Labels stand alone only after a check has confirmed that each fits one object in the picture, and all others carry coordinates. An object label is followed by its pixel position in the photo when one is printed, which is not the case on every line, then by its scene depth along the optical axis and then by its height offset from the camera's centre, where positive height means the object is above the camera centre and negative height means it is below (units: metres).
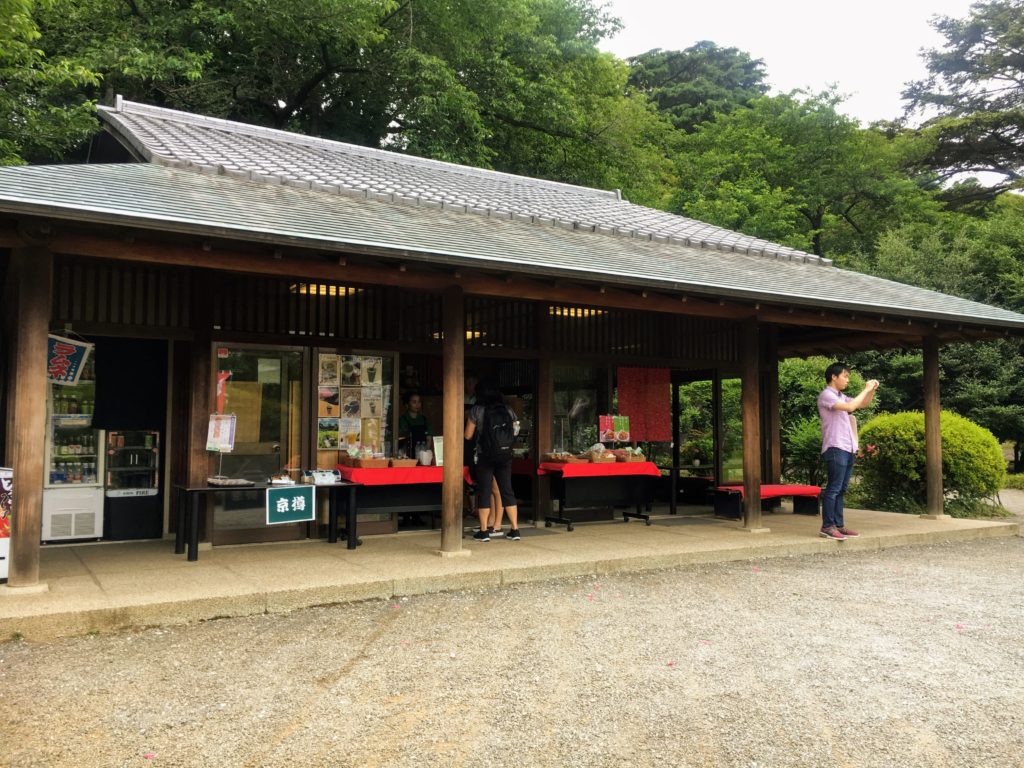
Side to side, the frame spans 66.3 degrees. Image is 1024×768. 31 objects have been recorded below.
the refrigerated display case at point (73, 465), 7.80 -0.43
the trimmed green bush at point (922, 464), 11.61 -0.60
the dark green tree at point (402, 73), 17.38 +9.07
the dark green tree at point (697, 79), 32.25 +15.18
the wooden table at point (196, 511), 6.89 -0.84
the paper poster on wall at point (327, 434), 8.51 -0.12
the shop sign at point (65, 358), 7.38 +0.61
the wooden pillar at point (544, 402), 9.91 +0.28
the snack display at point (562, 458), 9.49 -0.42
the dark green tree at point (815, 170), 25.55 +8.41
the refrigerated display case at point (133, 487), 8.05 -0.66
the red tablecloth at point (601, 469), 9.35 -0.55
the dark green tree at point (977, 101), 29.42 +12.92
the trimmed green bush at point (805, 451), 14.22 -0.49
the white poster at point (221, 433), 7.42 -0.10
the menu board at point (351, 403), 8.55 +0.23
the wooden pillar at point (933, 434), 10.43 -0.13
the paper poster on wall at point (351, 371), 8.67 +0.58
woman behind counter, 9.58 -0.07
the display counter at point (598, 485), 9.41 -0.76
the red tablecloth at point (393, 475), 7.98 -0.54
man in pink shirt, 8.67 -0.16
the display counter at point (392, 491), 8.02 -0.72
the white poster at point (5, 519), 5.60 -0.69
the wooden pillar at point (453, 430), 7.23 -0.06
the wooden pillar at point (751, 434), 9.09 -0.11
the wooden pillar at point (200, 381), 7.64 +0.42
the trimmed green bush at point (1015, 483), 18.20 -1.36
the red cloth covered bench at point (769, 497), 10.27 -1.01
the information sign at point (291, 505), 7.34 -0.77
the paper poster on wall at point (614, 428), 10.51 -0.06
